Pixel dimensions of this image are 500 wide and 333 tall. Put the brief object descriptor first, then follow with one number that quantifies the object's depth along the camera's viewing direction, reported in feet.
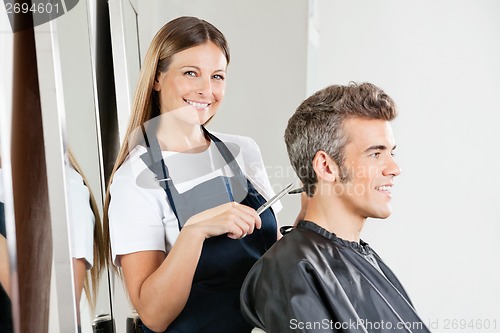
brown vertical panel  4.47
